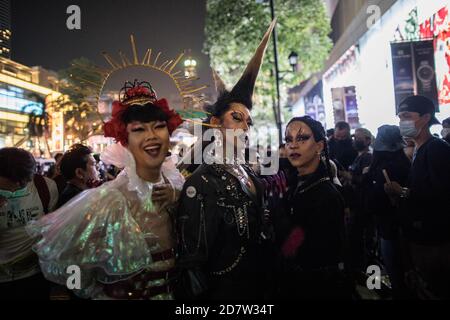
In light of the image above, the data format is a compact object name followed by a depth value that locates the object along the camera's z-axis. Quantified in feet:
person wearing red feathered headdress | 7.43
